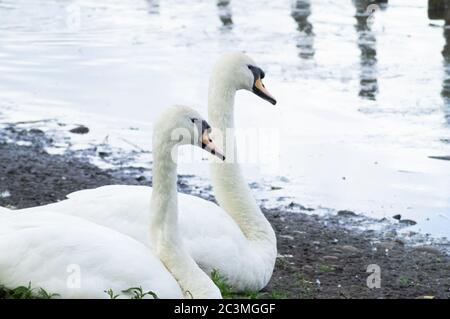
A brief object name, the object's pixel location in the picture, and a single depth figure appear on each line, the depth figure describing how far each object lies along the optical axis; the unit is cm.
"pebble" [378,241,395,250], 1678
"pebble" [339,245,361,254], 1644
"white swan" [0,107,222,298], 1084
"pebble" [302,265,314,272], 1534
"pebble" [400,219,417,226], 1792
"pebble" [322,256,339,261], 1597
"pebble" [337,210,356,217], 1836
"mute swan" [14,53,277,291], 1298
